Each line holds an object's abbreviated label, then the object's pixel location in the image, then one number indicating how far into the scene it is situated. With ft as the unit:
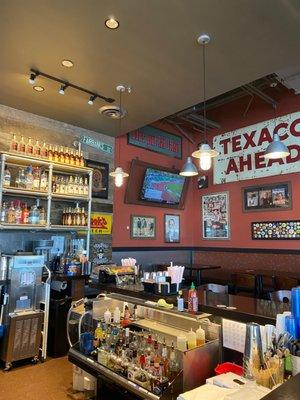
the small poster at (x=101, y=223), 16.52
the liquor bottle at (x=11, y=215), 12.62
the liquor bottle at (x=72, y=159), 14.89
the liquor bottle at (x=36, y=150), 13.89
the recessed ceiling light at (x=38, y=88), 12.12
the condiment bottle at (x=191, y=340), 6.15
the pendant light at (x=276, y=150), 9.84
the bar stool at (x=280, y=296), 9.91
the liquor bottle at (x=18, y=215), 12.85
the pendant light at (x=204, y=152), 9.09
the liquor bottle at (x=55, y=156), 14.33
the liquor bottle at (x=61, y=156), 14.51
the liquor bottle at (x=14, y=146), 13.41
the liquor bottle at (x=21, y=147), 13.49
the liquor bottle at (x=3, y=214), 12.41
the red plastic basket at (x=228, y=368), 5.79
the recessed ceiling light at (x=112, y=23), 8.36
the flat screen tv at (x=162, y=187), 19.69
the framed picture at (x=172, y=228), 21.08
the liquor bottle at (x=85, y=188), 15.06
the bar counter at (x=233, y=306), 5.99
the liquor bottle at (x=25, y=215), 13.06
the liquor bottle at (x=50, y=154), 14.12
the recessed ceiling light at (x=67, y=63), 10.34
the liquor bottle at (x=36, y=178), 13.46
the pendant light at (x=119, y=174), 12.96
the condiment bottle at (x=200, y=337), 6.34
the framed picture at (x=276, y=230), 17.19
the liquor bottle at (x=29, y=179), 13.26
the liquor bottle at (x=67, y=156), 14.73
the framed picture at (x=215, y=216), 20.65
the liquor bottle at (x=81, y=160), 15.35
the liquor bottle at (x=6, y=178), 12.66
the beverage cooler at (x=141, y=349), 5.88
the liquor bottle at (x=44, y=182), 13.62
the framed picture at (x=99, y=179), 16.83
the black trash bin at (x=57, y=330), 12.48
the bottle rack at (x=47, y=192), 12.57
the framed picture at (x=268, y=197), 17.72
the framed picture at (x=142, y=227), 19.07
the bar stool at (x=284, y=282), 14.10
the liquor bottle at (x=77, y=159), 15.11
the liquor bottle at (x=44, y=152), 14.14
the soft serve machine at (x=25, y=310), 11.28
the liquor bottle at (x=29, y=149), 13.65
